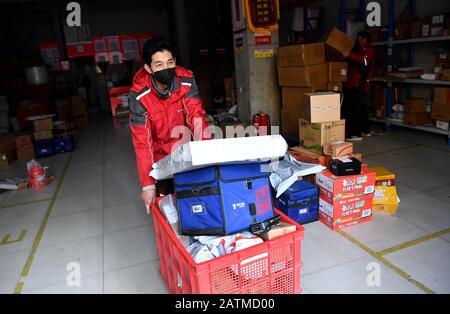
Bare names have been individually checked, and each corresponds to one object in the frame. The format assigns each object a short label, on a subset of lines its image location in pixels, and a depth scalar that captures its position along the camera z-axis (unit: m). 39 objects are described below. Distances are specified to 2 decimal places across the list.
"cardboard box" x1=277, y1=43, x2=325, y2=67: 4.83
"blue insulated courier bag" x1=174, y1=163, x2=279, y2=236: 1.63
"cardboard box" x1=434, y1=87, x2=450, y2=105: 4.81
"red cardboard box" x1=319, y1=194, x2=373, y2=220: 2.88
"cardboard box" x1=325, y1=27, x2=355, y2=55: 4.93
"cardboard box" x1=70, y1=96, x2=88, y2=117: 8.58
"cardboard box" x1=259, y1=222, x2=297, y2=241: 1.61
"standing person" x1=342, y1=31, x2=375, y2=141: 5.25
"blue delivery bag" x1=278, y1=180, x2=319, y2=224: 2.95
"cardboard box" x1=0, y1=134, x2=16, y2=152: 5.75
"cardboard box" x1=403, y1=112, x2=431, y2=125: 5.32
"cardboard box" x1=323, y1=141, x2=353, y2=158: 3.12
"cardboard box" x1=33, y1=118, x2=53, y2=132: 6.09
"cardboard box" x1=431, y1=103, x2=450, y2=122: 4.87
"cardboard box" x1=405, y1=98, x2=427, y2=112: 5.29
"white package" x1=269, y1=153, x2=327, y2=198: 3.01
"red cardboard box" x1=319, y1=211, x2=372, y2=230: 2.90
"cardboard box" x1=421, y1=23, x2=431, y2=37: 5.01
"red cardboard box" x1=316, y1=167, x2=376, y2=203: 2.86
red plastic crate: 1.47
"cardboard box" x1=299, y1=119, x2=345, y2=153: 3.43
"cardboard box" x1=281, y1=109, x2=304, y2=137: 5.22
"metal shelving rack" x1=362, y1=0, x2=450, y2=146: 5.02
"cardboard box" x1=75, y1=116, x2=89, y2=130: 8.62
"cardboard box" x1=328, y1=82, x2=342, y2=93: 5.12
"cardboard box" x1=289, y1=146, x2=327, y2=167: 3.35
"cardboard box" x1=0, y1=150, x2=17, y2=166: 5.66
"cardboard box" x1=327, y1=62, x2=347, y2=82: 5.06
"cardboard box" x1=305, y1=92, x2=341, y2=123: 3.45
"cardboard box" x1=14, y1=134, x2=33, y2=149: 6.04
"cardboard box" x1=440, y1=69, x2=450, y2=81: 4.73
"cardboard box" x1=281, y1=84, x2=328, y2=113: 5.04
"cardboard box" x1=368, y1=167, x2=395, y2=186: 3.12
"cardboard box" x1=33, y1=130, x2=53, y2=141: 6.09
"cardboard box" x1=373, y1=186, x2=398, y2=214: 3.09
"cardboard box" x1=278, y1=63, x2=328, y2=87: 4.91
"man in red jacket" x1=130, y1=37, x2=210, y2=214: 1.99
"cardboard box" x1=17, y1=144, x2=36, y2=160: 6.07
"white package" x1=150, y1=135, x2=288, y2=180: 1.40
